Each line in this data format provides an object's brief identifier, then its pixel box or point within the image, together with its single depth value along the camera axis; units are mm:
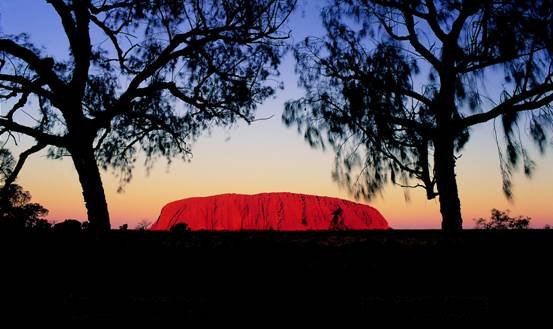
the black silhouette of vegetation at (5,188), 9695
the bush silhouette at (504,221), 25350
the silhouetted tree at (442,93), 8445
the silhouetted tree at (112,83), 9547
